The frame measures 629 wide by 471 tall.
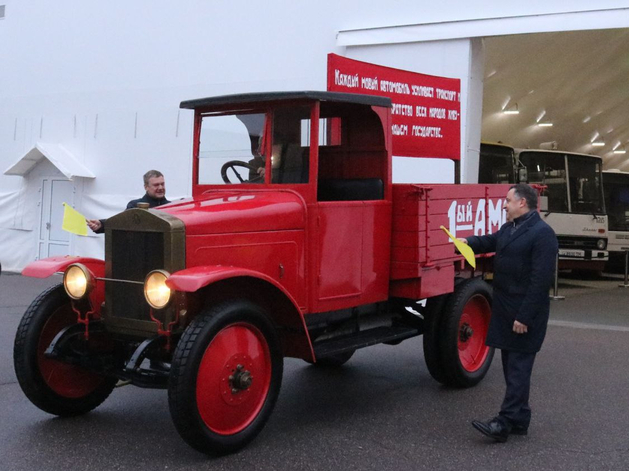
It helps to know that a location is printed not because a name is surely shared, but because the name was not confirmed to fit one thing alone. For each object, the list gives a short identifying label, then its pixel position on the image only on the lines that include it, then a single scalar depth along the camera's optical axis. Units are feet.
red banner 25.89
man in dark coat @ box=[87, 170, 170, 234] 22.15
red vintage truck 14.64
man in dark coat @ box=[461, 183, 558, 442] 15.57
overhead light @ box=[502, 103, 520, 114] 52.34
